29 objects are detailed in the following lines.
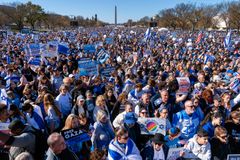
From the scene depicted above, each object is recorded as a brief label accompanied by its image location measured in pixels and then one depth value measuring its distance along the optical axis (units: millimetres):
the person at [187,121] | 3502
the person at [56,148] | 2230
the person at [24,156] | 2036
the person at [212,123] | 3316
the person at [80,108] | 3928
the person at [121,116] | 3415
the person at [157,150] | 2816
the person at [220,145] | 2989
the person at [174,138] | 3146
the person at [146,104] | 3896
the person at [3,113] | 2799
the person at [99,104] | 3857
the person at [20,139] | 2295
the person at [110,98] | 4550
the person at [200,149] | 2953
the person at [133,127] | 3278
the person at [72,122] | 2962
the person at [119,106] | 4314
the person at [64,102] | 4376
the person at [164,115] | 3396
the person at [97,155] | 2546
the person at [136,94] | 4806
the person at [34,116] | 3535
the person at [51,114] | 3745
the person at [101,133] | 3108
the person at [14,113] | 3240
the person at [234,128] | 3152
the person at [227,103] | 4051
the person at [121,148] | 2696
